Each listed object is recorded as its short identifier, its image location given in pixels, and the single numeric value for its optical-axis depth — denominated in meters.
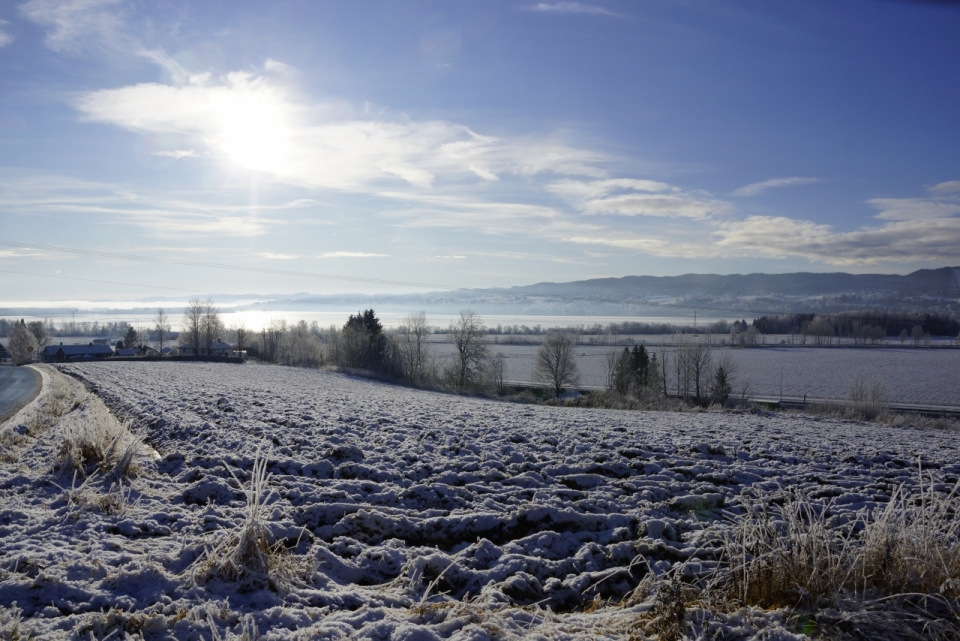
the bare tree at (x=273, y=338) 81.21
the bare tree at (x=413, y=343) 63.89
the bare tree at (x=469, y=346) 61.88
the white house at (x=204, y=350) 85.58
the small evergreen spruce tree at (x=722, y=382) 51.23
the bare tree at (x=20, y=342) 88.31
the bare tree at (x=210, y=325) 85.38
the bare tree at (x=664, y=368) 62.12
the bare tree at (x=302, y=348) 59.06
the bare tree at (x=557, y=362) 60.44
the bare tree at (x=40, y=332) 105.76
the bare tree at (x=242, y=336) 85.11
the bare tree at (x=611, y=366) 64.09
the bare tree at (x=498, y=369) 63.83
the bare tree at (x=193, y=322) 85.50
